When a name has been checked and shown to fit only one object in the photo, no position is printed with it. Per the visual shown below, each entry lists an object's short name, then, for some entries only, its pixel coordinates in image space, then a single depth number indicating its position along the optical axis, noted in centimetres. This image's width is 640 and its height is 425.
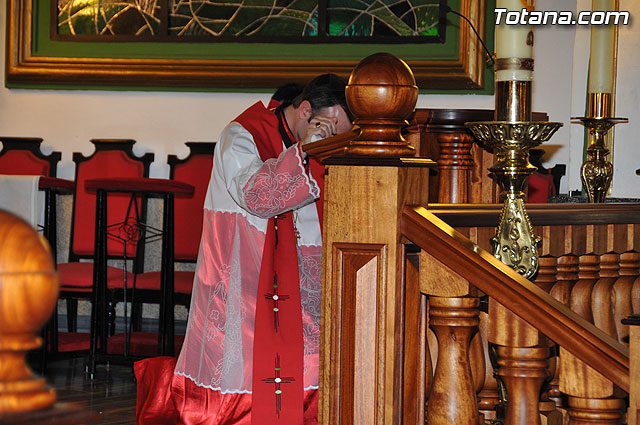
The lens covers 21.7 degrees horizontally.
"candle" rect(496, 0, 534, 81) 327
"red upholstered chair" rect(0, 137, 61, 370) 1140
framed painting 1086
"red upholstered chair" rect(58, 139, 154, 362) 1066
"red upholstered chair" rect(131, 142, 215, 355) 1063
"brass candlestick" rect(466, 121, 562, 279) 327
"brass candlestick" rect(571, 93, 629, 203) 481
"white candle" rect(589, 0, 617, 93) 484
